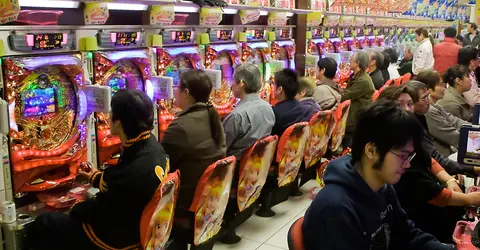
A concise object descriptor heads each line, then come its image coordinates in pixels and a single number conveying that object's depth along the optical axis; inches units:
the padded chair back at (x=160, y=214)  88.5
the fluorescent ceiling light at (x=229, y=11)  179.0
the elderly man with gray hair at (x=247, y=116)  138.5
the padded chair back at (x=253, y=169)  125.7
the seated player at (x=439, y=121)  146.3
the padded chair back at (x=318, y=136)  160.1
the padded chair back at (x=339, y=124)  181.5
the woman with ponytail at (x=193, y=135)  113.7
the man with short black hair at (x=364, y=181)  61.4
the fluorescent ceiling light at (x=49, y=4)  107.6
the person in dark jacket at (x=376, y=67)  246.8
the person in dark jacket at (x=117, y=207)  91.0
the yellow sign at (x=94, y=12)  117.9
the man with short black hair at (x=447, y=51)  291.1
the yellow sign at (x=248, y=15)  184.9
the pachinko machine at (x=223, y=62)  168.2
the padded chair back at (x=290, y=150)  143.6
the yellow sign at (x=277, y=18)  207.8
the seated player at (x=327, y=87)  195.3
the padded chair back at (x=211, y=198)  103.3
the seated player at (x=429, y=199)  96.1
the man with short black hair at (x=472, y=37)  388.0
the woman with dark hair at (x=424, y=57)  295.3
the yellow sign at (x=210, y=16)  160.6
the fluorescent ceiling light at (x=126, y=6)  131.7
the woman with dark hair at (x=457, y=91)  174.1
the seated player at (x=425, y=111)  117.3
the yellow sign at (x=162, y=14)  139.0
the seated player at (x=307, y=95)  164.6
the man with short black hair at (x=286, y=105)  158.7
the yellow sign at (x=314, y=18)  233.5
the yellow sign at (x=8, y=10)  95.7
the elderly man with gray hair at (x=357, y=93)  211.8
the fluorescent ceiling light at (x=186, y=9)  155.3
